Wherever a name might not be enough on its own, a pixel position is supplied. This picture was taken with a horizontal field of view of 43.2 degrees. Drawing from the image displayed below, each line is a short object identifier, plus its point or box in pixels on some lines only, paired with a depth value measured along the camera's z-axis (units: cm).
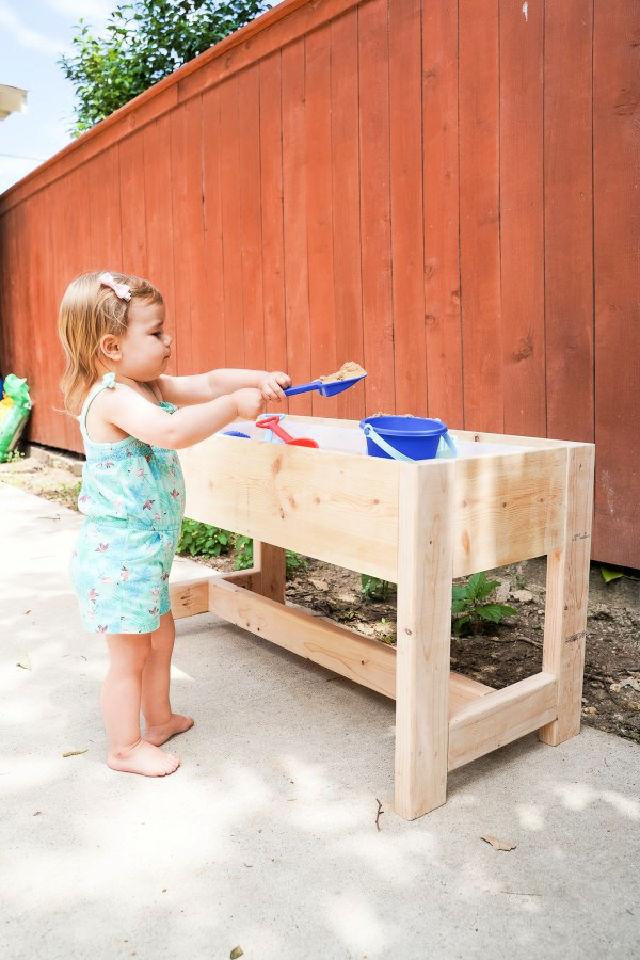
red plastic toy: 231
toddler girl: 205
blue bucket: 197
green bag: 886
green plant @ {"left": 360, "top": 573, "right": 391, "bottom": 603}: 352
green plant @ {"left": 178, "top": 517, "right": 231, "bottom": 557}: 436
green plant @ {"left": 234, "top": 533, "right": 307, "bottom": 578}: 400
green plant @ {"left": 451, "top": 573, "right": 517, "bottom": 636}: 304
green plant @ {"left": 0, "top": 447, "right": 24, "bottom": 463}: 889
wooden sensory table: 182
